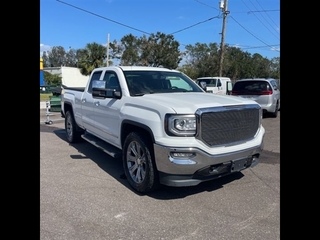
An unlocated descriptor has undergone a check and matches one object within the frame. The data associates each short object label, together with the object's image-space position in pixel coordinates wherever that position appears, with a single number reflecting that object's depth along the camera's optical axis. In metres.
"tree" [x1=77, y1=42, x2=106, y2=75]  42.25
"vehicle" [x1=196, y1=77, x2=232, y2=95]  20.44
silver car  11.80
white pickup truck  3.58
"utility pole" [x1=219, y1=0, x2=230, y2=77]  23.05
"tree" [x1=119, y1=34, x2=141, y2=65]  46.59
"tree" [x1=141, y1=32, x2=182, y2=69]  45.88
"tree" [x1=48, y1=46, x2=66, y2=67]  102.81
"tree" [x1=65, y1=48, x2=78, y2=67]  102.78
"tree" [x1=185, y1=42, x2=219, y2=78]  50.12
